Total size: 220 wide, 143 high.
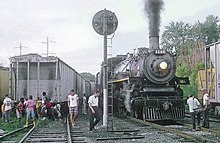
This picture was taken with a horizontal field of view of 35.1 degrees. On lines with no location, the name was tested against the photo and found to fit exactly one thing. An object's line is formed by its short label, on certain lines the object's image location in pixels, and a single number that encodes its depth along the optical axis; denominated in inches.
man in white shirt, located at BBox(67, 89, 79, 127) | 614.7
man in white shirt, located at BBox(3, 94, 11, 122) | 664.6
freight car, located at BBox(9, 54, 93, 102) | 746.8
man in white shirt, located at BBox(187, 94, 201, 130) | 536.7
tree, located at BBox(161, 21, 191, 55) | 2578.7
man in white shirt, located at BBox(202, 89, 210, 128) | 538.2
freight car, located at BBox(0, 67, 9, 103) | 876.0
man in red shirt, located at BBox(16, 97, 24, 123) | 631.5
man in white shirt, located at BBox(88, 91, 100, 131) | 527.2
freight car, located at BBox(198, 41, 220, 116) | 639.1
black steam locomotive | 615.5
